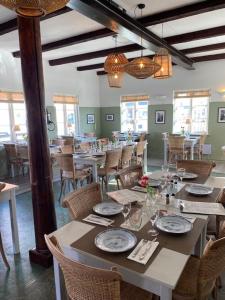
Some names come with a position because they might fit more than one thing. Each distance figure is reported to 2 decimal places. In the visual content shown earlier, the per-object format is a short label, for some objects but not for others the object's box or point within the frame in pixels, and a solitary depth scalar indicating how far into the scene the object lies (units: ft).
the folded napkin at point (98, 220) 5.48
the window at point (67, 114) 24.75
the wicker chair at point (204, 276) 4.21
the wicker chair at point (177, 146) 21.30
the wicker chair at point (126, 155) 15.19
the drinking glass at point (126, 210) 5.71
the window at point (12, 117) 19.72
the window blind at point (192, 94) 23.97
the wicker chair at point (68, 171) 12.94
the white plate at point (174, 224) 5.04
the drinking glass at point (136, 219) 5.29
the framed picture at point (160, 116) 26.21
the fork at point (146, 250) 4.22
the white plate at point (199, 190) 7.07
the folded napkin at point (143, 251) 4.17
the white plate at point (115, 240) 4.48
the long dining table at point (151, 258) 3.77
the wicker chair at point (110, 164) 13.74
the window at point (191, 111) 24.45
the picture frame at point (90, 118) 28.42
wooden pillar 7.18
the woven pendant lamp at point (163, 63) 10.70
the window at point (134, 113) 27.50
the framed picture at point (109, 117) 29.43
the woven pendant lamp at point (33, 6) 4.09
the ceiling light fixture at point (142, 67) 9.55
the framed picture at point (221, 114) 23.28
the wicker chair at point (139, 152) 17.20
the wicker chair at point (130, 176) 8.37
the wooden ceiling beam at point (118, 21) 9.35
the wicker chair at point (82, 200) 6.04
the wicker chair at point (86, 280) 3.48
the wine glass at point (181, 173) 8.82
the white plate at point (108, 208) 5.93
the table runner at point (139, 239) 4.12
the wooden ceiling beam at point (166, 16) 11.06
